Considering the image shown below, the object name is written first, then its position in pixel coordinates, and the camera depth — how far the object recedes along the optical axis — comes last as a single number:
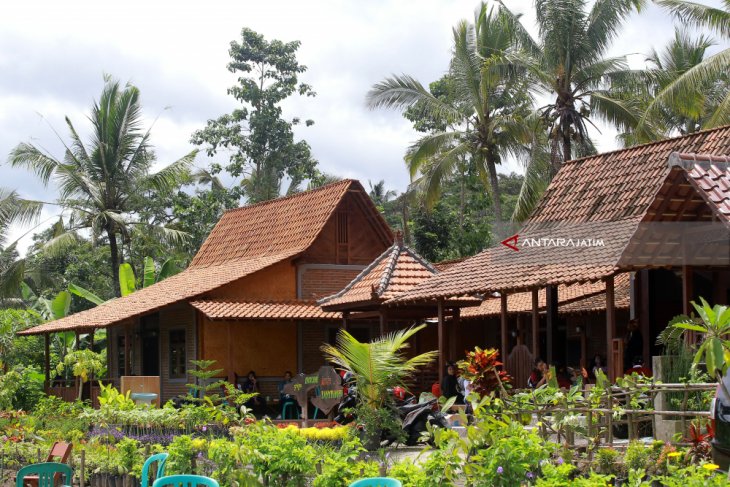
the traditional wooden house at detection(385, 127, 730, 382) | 15.52
